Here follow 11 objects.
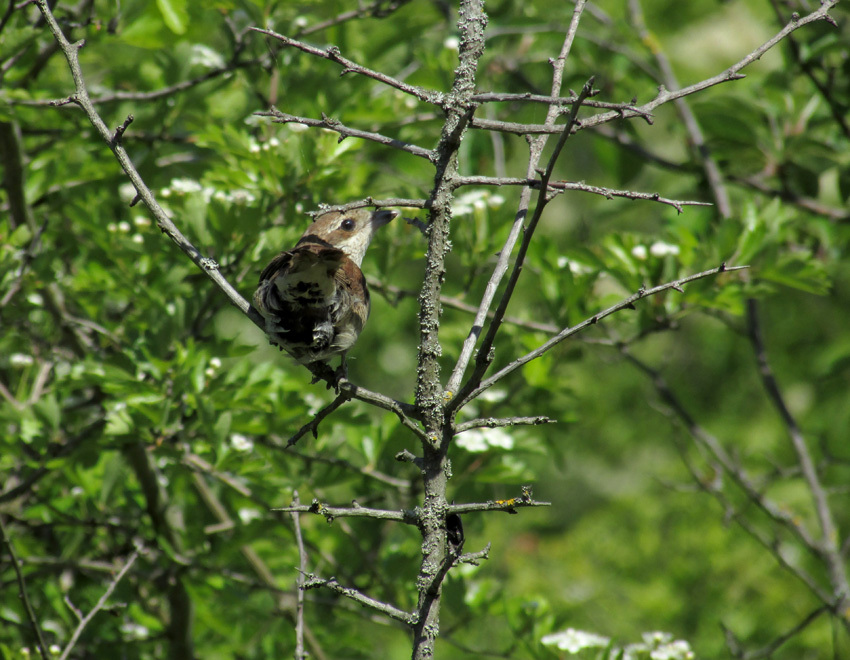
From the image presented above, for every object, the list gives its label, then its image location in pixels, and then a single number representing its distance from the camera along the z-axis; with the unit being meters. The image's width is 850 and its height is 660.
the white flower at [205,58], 7.84
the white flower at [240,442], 6.67
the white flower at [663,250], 6.85
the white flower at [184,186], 6.88
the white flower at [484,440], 6.73
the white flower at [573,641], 5.84
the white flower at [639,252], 6.95
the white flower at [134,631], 7.17
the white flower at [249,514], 7.69
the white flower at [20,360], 7.55
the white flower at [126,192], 7.69
